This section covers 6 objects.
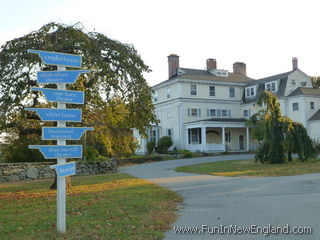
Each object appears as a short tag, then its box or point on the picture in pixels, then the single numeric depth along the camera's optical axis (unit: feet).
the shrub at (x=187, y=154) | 110.42
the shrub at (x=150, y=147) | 133.28
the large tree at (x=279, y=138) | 73.51
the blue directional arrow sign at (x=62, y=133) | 21.83
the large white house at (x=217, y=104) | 124.47
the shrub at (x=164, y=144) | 134.10
